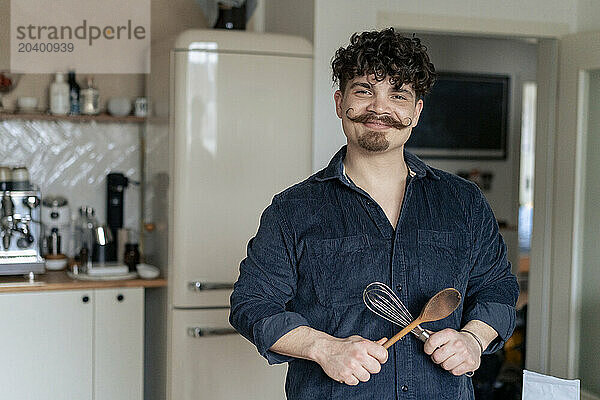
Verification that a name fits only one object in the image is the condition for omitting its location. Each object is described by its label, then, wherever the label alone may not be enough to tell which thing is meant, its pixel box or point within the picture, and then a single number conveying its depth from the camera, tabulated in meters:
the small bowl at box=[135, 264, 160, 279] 3.34
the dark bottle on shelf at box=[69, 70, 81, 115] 3.70
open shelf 3.60
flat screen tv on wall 5.33
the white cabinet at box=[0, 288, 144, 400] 3.16
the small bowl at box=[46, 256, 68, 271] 3.59
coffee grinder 3.74
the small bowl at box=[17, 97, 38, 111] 3.63
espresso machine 3.34
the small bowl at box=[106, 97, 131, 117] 3.74
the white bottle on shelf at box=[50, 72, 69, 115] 3.65
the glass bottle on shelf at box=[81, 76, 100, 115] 3.71
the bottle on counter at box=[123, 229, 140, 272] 3.59
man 1.72
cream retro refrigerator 3.09
